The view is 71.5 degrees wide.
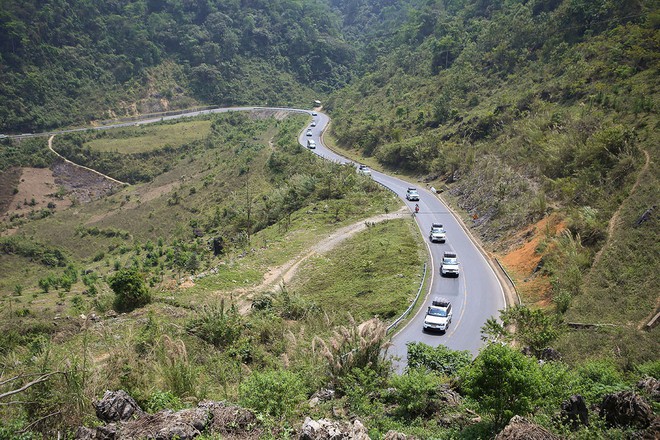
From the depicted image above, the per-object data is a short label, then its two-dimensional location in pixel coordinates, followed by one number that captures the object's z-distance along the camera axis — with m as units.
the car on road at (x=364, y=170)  59.16
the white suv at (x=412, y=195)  50.31
